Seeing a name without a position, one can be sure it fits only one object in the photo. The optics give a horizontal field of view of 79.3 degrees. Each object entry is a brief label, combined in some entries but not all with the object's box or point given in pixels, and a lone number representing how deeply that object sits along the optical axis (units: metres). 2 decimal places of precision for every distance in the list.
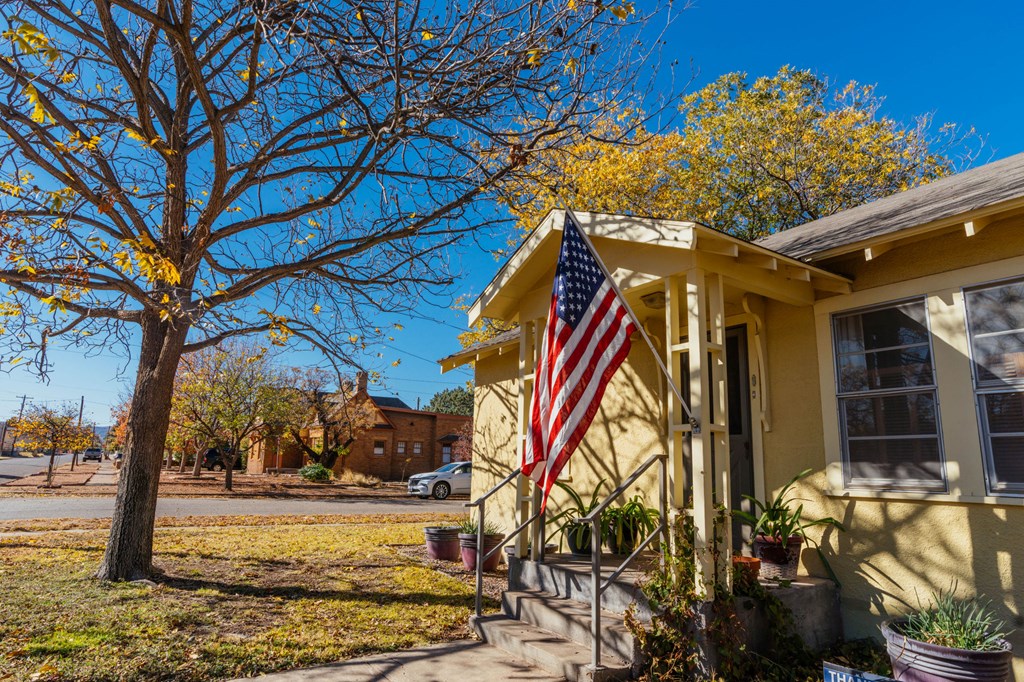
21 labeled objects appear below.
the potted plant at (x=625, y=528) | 6.81
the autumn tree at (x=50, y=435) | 23.66
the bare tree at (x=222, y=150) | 5.96
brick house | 36.81
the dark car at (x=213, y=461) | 42.67
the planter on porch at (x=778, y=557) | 5.35
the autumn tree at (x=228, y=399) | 24.61
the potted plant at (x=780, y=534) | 5.36
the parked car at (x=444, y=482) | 24.69
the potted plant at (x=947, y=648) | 3.77
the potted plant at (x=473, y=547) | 8.80
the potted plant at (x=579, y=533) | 7.14
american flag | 4.77
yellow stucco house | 4.73
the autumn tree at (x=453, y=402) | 69.00
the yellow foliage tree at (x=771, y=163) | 17.69
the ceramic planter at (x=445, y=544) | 9.45
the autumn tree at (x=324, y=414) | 28.65
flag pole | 4.82
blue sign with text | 3.61
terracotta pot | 4.85
